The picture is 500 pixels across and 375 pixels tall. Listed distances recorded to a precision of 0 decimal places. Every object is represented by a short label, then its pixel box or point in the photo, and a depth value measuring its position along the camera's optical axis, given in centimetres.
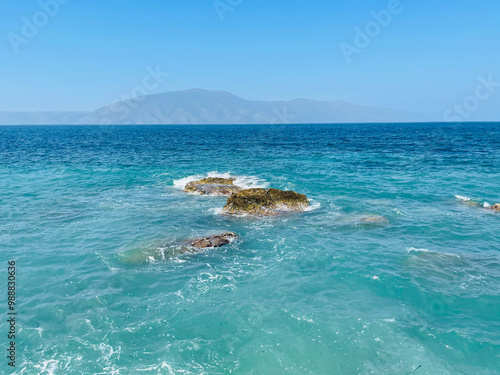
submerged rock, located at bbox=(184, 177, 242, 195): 3947
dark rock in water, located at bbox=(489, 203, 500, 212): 3065
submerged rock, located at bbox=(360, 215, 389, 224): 2799
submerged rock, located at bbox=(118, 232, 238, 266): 2152
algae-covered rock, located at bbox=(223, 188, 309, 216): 3117
